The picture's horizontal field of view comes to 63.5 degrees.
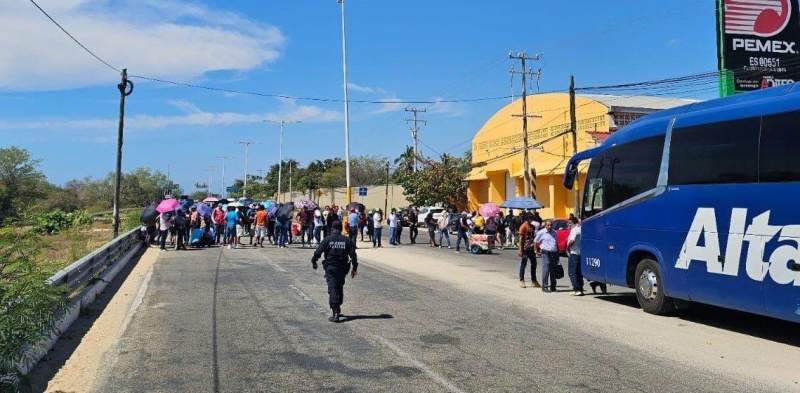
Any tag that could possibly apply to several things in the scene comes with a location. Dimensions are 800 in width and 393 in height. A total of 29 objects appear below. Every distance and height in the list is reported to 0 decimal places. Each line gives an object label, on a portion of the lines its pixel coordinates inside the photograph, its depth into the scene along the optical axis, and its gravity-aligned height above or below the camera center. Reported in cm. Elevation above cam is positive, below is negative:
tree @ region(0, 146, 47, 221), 6798 +576
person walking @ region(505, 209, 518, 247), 2919 -6
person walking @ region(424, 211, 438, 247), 2836 -2
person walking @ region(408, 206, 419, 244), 3009 +12
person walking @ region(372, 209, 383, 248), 2658 -2
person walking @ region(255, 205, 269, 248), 2583 +9
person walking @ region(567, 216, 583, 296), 1344 -78
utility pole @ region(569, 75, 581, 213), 2973 +524
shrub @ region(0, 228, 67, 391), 507 -63
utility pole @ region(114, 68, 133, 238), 2789 +500
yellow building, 3606 +546
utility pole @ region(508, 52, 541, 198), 3634 +376
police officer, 985 -57
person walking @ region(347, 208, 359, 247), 2520 +2
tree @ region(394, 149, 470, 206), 5206 +335
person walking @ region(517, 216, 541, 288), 1447 -52
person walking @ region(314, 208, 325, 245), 2614 +6
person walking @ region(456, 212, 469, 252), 2556 -6
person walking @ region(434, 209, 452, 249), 2755 +7
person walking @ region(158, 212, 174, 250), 2372 +4
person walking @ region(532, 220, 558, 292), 1373 -51
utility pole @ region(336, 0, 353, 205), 3299 +519
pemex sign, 2380 +682
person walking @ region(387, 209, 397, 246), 2789 -7
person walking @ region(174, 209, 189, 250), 2373 -3
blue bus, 848 +30
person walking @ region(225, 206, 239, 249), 2508 +5
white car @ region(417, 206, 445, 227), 4803 +79
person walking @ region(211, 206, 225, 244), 2603 +21
